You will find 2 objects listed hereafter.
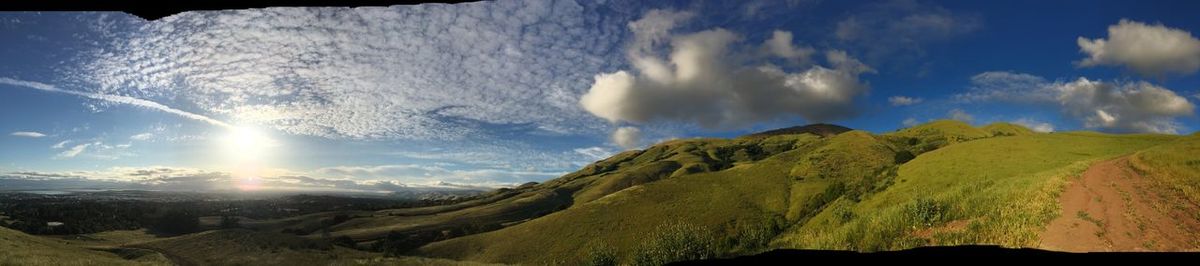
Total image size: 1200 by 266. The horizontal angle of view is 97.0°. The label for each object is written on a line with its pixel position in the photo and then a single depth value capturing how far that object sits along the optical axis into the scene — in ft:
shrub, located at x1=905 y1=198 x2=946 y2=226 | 132.69
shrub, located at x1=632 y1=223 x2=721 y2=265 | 267.80
